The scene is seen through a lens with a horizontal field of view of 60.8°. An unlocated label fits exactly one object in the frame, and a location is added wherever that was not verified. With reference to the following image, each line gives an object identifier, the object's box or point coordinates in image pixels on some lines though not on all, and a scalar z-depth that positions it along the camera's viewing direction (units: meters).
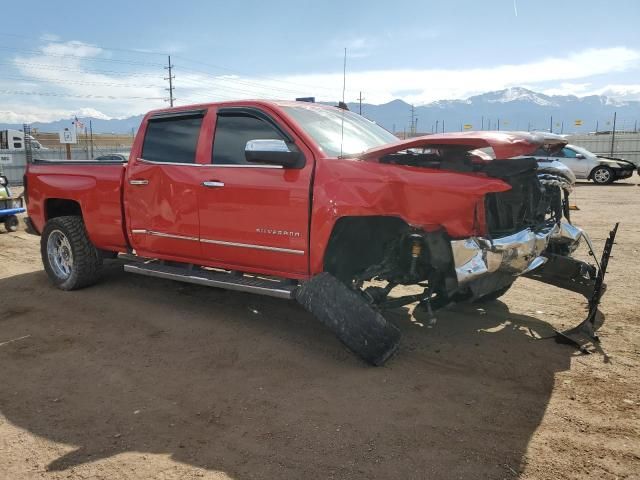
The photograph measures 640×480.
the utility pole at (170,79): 62.50
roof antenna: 4.59
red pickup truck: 3.75
